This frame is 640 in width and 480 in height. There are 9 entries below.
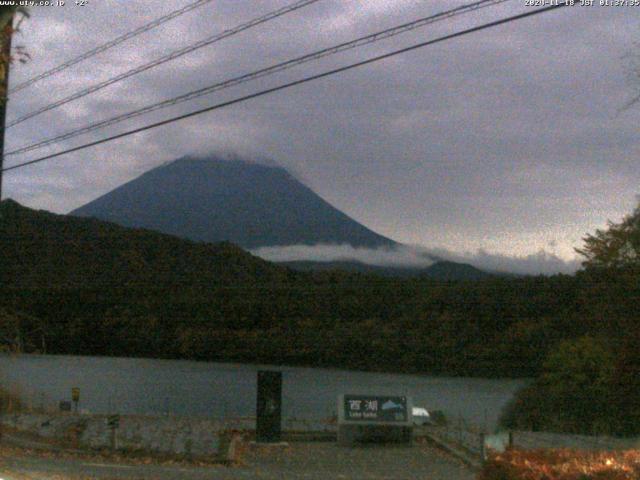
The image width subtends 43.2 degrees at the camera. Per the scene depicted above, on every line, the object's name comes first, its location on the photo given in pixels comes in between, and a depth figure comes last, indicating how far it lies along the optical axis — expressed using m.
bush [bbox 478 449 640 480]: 8.14
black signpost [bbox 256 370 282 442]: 25.08
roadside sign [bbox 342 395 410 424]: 25.88
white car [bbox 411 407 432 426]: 32.64
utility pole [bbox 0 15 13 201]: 8.17
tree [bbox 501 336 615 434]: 29.42
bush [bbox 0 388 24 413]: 27.52
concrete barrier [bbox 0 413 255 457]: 21.98
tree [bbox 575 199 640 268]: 28.69
